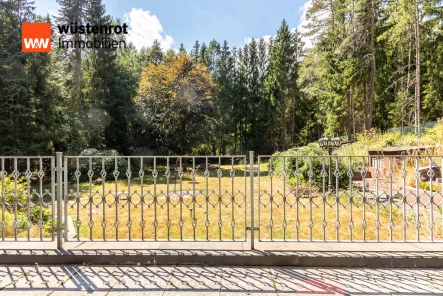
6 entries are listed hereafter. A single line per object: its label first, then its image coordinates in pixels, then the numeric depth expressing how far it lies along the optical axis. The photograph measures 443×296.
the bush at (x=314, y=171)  7.15
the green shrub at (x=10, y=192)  4.67
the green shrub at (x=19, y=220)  3.82
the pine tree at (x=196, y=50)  29.05
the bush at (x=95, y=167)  11.73
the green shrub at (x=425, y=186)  5.84
